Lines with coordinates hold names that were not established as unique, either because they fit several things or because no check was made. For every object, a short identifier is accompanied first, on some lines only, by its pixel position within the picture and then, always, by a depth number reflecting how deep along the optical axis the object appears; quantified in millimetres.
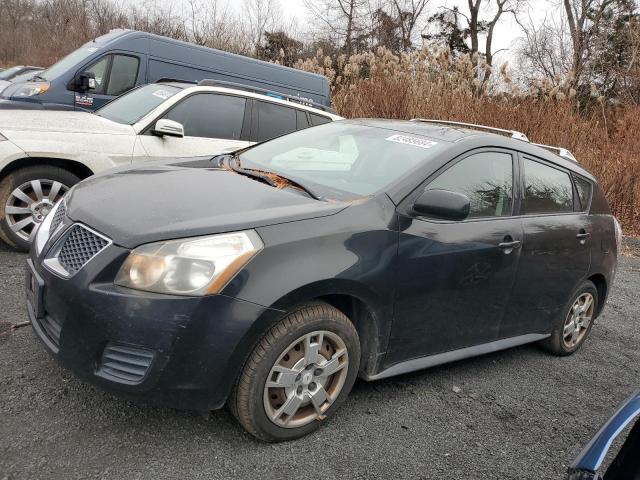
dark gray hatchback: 2395
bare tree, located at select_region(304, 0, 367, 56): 29719
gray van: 7664
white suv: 4895
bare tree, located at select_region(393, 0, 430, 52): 30391
